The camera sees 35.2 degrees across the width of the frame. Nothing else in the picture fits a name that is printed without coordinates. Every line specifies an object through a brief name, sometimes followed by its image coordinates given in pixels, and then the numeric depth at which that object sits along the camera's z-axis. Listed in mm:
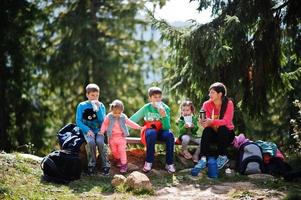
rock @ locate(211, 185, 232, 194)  6847
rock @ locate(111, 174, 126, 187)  7083
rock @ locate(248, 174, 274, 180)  7543
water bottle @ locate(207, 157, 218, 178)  7715
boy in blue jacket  7844
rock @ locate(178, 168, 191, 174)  7991
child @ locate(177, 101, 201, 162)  8664
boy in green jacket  8031
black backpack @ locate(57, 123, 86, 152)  7816
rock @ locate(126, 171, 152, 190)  6855
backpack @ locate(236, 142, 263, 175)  7961
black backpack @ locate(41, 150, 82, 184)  7312
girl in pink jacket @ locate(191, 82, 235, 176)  7973
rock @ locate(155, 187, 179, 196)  6906
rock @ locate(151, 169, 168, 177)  8000
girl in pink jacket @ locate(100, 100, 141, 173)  8008
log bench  8655
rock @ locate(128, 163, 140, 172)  8195
